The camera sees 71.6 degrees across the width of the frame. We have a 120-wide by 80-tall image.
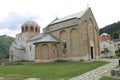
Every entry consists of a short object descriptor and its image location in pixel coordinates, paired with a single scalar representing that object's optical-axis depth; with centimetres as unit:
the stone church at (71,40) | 1563
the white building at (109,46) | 3153
